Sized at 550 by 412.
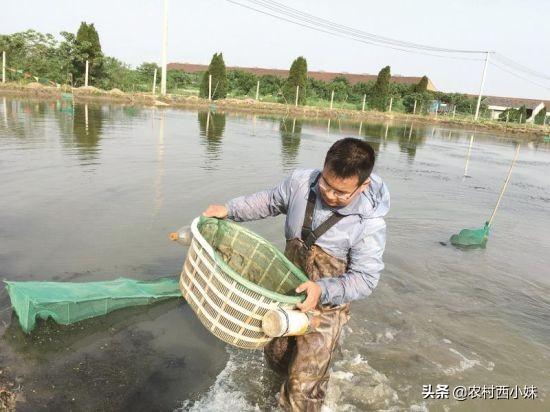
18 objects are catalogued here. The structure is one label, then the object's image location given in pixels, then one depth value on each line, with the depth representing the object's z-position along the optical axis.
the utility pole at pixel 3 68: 28.44
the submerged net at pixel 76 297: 3.58
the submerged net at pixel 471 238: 7.69
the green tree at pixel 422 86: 52.50
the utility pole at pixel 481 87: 55.37
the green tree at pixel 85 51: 32.94
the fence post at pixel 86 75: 32.44
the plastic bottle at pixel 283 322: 2.27
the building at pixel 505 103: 74.16
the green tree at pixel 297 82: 43.69
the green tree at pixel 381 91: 48.47
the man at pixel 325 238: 2.49
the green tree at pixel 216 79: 39.59
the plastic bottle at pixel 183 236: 2.89
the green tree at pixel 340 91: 53.50
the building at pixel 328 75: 74.44
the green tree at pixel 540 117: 60.56
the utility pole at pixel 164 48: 38.03
